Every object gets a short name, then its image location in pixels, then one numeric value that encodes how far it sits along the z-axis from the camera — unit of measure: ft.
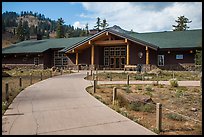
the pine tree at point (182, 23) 211.20
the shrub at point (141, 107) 30.60
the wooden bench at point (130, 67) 99.20
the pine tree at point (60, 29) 244.18
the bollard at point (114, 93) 34.36
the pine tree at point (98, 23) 272.35
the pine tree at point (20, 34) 301.43
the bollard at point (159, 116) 21.24
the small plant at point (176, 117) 27.12
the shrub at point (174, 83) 51.66
